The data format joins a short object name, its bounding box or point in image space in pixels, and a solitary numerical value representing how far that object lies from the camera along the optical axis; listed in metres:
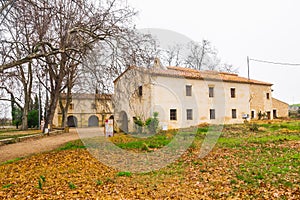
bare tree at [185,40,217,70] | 38.03
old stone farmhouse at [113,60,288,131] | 21.70
